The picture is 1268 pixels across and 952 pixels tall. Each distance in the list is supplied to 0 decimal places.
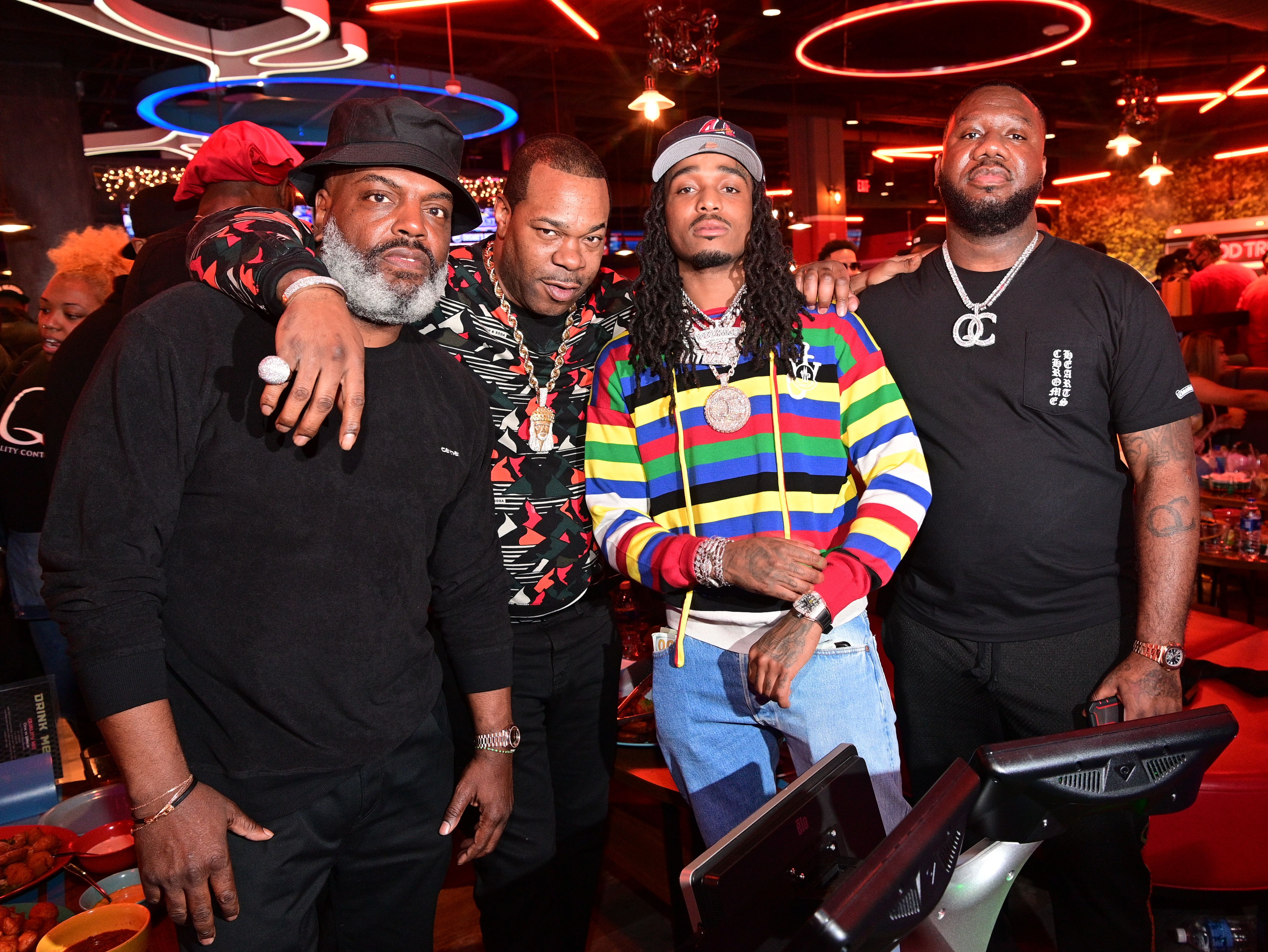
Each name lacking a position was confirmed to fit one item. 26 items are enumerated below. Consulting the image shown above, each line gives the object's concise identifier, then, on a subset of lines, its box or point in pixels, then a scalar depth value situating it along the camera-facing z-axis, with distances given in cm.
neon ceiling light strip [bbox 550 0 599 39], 622
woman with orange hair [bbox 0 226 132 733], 359
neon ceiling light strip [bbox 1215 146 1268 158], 1382
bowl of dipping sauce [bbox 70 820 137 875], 195
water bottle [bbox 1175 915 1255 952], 251
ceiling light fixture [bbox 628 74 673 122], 736
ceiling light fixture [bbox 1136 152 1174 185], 1260
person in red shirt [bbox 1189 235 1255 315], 811
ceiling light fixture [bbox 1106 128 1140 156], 996
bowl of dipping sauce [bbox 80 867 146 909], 182
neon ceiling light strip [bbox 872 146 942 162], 1313
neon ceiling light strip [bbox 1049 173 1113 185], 1600
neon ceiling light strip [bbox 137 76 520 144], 938
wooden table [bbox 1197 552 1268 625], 411
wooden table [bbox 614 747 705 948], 246
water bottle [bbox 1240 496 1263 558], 424
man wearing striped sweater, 182
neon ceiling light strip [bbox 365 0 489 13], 640
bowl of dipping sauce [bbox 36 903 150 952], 160
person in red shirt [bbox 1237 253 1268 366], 656
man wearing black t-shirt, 193
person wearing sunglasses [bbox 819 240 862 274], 748
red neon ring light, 633
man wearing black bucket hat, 134
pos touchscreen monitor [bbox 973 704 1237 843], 98
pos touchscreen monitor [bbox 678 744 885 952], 92
